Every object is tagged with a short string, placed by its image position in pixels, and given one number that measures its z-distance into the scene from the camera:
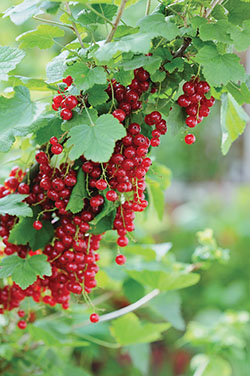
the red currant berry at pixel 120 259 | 0.88
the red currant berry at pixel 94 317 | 0.87
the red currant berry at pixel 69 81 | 0.82
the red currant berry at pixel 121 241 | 0.86
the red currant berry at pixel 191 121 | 0.82
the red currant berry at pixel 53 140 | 0.80
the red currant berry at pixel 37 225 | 0.83
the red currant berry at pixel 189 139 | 0.85
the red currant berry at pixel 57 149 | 0.80
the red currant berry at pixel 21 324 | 0.93
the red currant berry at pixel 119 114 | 0.79
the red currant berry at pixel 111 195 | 0.80
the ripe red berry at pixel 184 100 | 0.82
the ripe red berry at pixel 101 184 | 0.79
